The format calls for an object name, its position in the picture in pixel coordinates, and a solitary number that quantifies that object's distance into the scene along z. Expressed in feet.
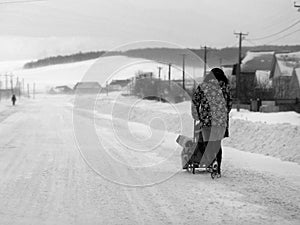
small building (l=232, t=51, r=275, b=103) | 230.89
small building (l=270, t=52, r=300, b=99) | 175.34
